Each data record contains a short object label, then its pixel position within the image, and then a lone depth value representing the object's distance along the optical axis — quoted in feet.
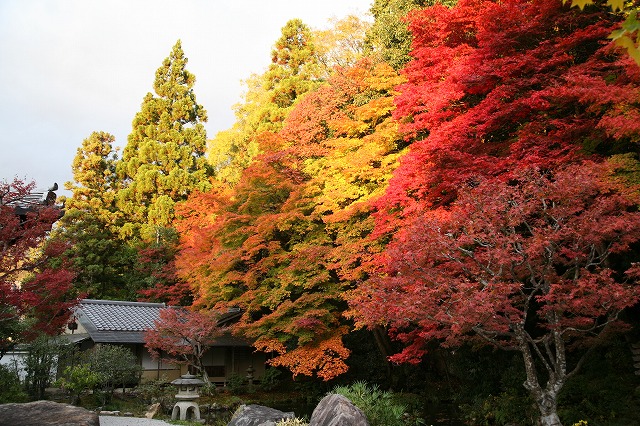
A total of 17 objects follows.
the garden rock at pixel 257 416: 30.94
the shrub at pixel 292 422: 29.78
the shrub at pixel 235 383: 60.85
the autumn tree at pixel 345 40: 72.64
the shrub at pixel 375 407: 31.19
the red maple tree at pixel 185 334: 54.13
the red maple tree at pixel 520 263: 27.58
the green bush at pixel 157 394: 47.69
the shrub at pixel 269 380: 62.64
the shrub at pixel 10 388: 35.96
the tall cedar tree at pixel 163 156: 86.79
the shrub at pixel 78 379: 41.78
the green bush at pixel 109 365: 45.88
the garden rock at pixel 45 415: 29.07
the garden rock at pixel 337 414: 26.37
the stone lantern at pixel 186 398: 42.01
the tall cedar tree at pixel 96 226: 79.05
